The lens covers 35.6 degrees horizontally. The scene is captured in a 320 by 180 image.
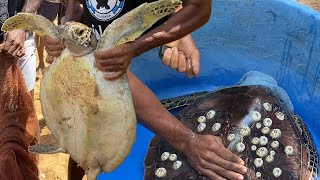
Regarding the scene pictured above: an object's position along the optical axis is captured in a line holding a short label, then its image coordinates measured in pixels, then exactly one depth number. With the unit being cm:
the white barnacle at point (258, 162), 209
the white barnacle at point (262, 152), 212
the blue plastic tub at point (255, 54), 268
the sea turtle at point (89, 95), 139
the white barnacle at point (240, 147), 212
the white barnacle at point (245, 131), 217
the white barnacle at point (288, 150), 215
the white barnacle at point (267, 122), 221
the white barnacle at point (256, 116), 222
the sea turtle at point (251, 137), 212
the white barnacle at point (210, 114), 229
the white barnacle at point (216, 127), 223
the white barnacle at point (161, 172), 214
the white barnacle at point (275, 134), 219
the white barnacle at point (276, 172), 209
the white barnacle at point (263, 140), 216
